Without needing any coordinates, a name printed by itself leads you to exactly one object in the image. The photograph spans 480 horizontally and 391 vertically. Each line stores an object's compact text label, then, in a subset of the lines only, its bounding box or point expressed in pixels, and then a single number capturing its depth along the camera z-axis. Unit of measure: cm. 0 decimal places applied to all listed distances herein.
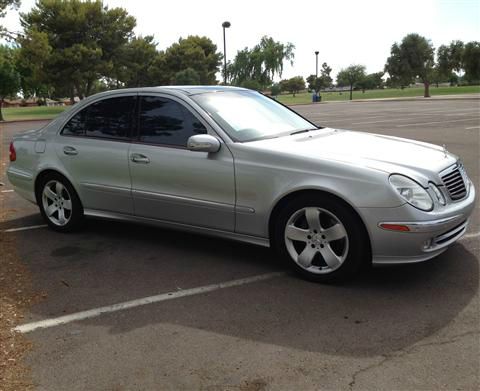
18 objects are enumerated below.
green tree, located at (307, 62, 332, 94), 12261
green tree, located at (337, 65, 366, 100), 10644
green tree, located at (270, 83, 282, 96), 8775
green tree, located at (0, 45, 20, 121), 4087
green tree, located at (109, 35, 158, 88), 4978
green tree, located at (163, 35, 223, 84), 6134
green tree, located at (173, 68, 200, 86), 5141
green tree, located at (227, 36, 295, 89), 8506
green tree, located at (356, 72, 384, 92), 11404
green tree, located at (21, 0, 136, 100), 4475
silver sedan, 372
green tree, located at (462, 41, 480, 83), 6372
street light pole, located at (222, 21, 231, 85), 3499
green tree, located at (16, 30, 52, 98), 1413
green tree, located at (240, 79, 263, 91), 6506
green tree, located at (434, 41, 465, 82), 6729
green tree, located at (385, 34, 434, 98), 6091
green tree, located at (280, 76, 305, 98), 12544
